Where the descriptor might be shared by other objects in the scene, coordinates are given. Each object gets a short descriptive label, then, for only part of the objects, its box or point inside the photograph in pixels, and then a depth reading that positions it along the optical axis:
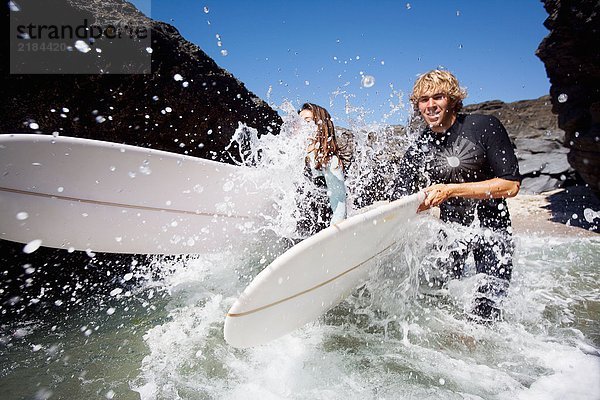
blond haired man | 2.20
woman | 3.09
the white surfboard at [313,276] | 1.84
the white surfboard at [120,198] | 2.77
